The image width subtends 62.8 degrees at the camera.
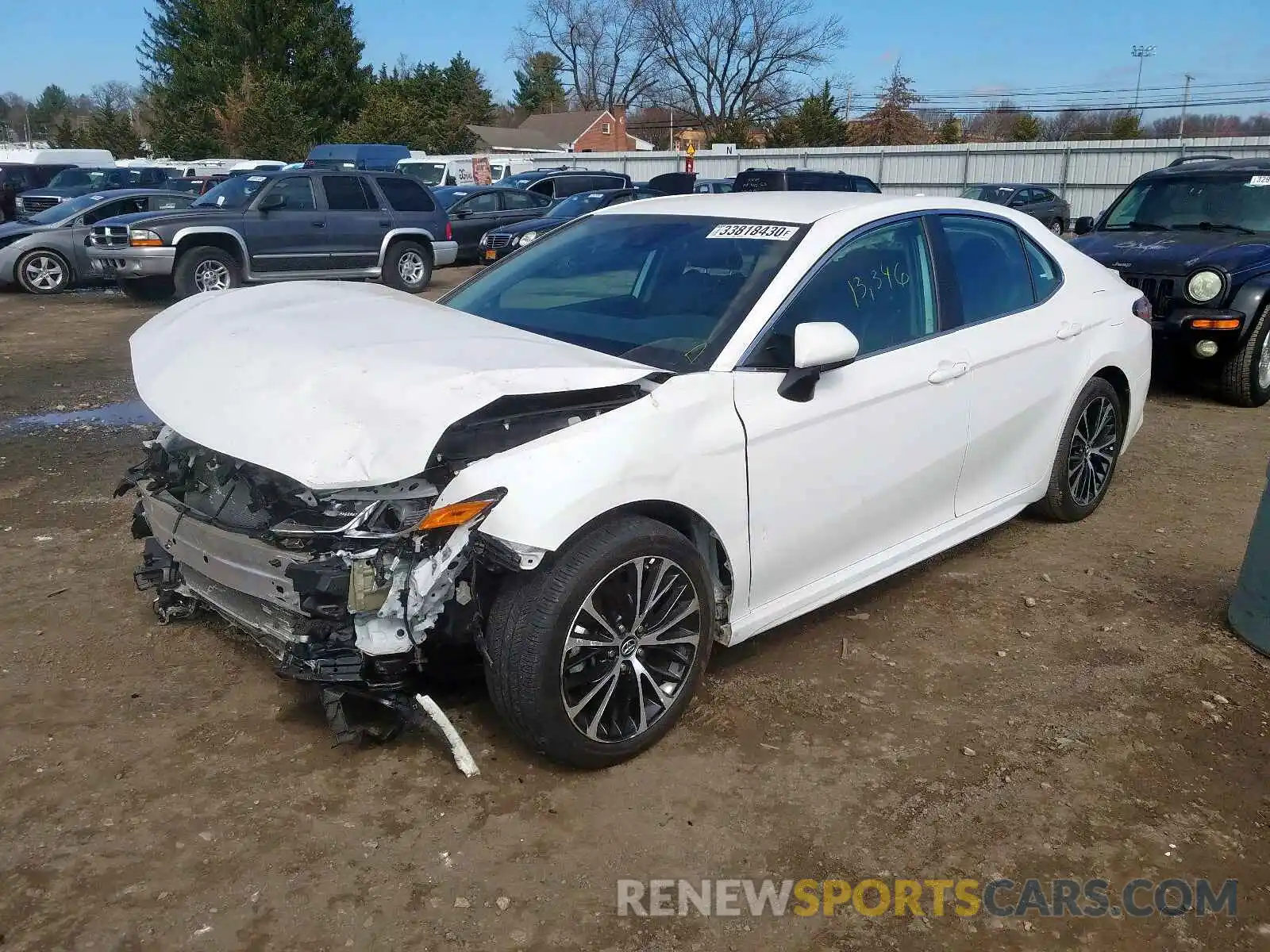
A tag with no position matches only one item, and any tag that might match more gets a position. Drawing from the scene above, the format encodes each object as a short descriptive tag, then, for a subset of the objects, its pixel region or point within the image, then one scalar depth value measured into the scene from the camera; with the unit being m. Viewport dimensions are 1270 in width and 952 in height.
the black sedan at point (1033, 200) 21.98
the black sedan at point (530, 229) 17.44
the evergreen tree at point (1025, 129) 53.50
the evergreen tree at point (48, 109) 102.71
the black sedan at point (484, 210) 19.78
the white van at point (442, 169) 26.19
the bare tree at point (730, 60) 57.38
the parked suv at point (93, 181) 21.11
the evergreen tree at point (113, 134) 49.28
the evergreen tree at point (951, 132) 51.43
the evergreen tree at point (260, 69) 42.62
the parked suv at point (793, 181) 17.95
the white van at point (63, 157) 26.33
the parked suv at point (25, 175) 24.48
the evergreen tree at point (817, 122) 44.69
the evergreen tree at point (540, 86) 81.56
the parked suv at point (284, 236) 13.68
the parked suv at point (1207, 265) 7.61
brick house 66.62
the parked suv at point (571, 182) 22.80
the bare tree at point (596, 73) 68.44
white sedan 2.96
